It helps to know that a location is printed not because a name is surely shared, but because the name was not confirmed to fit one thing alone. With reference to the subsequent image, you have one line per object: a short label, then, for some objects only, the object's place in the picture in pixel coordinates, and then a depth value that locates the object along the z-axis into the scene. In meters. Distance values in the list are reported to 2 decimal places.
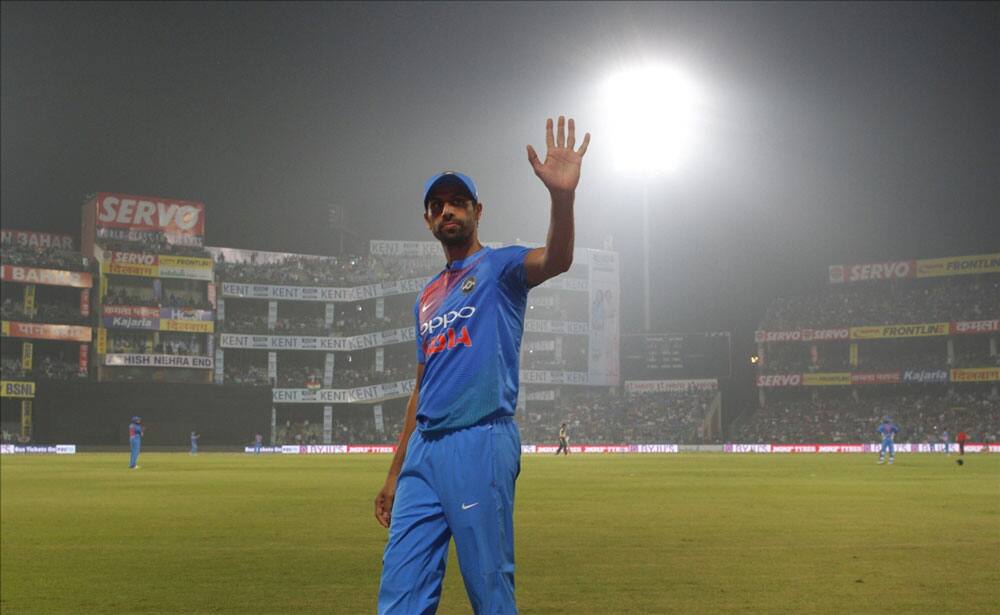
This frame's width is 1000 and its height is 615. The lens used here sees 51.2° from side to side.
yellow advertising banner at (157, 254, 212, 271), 90.44
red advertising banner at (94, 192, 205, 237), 92.94
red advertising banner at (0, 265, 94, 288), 85.31
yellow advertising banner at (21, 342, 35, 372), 84.88
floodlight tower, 68.56
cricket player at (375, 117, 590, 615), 4.81
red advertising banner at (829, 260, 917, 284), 91.56
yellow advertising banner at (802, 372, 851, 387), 87.88
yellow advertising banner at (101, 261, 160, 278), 88.62
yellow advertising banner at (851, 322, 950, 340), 83.62
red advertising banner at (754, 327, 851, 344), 89.69
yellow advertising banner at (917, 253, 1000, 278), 84.69
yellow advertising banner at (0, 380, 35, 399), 78.12
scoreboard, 93.81
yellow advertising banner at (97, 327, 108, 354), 86.44
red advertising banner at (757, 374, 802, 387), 91.88
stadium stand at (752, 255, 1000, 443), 79.31
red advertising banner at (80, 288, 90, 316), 88.12
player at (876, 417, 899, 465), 43.34
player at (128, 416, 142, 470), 39.88
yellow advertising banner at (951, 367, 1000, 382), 78.94
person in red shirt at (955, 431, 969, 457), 56.21
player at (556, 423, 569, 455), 67.94
